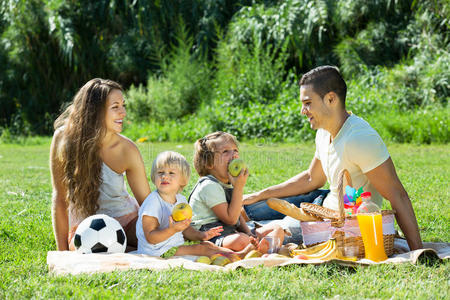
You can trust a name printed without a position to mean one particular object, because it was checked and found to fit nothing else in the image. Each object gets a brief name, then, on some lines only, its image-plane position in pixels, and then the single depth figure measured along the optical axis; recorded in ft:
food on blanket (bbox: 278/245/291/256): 14.26
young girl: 14.60
